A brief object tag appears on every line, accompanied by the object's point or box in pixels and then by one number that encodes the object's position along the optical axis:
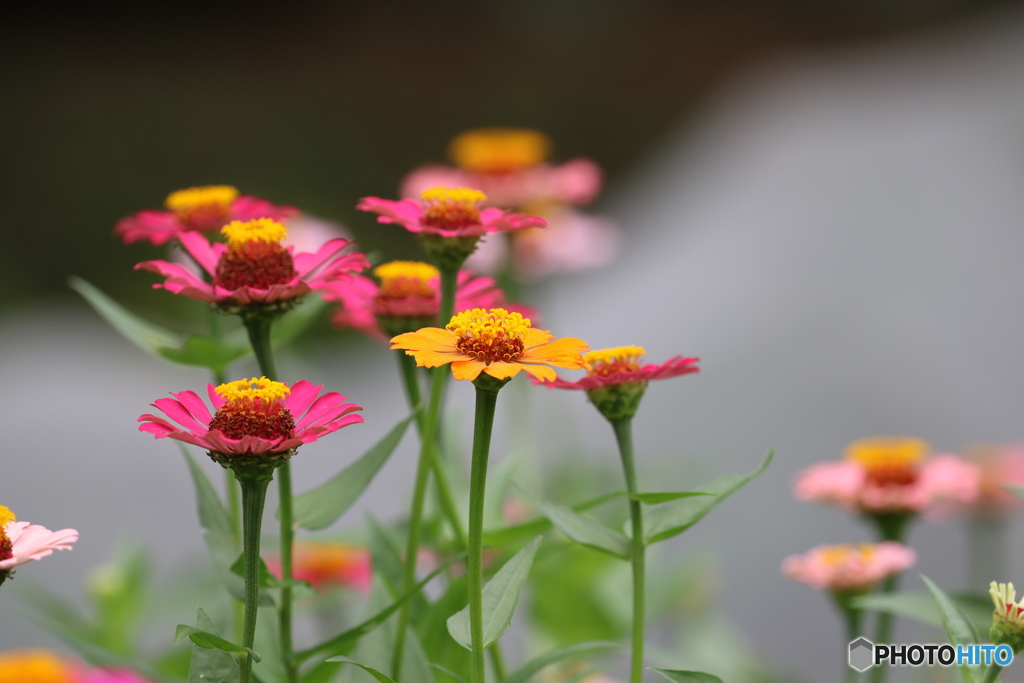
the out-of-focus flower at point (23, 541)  1.69
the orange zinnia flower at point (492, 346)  1.70
